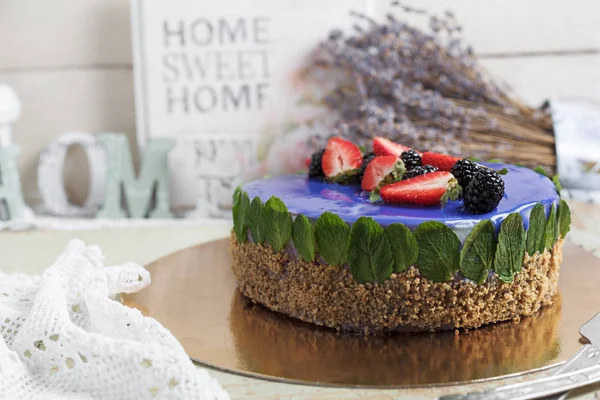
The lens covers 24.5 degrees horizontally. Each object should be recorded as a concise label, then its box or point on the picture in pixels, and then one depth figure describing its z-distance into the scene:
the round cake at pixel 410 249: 0.79
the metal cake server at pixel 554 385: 0.71
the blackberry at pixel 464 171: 0.83
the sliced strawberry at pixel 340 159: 0.90
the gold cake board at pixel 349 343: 0.75
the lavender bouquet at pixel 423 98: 1.10
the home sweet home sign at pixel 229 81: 1.16
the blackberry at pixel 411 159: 0.86
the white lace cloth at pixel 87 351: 0.72
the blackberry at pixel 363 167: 0.89
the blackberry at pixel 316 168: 0.92
